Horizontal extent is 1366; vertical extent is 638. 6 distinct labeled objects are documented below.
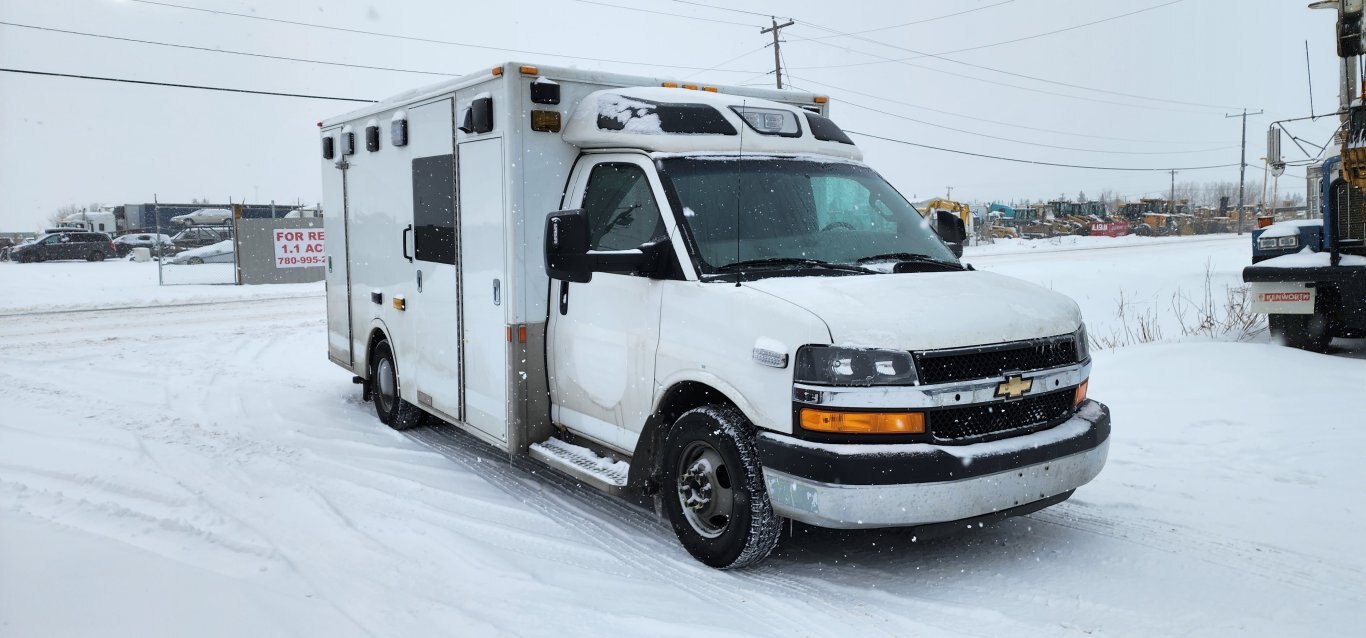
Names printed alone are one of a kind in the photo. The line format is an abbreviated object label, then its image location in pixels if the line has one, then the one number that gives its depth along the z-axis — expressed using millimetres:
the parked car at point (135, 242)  44506
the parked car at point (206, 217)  58156
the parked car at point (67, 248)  37281
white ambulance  3992
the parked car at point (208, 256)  30438
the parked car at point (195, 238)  42812
